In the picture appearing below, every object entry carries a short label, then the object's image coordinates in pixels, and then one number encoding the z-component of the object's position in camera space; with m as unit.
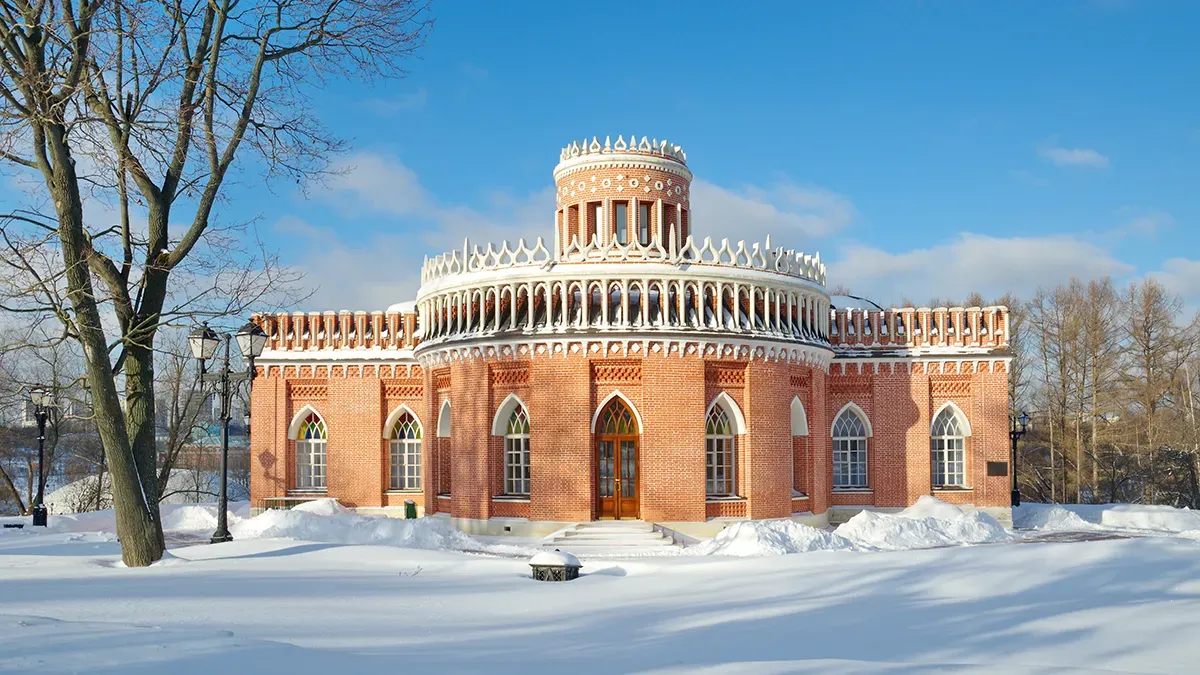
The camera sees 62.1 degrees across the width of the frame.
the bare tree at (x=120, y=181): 11.09
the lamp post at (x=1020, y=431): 28.27
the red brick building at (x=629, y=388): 21.53
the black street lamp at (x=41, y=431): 21.22
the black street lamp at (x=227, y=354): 14.52
